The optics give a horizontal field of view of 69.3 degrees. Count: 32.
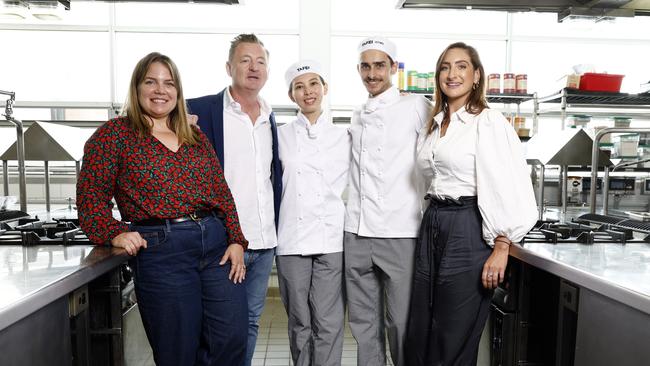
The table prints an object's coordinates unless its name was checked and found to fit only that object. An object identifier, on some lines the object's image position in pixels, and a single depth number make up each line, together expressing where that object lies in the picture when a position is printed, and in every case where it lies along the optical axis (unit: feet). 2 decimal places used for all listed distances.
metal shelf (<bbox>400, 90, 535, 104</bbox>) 11.69
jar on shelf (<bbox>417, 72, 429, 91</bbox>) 11.82
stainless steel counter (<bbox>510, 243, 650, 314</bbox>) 3.36
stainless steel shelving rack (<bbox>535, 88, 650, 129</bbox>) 9.50
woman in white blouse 4.45
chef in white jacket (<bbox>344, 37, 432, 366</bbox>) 5.60
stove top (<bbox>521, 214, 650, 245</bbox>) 5.08
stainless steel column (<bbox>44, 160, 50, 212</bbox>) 8.63
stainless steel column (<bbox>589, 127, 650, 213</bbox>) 6.39
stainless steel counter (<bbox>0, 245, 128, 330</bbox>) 3.08
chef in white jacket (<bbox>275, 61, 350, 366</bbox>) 5.77
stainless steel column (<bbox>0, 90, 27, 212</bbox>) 6.63
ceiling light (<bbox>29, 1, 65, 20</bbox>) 5.63
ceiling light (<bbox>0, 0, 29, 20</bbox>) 5.51
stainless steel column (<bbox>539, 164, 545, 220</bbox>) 7.76
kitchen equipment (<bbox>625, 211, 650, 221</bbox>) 6.74
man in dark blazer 5.52
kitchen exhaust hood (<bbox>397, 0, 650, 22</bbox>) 5.60
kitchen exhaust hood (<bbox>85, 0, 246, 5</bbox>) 5.83
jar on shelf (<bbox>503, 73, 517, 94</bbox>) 11.76
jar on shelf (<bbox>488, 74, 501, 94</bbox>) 11.79
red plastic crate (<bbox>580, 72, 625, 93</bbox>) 9.46
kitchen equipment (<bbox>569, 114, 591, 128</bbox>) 10.75
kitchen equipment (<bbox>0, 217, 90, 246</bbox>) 4.83
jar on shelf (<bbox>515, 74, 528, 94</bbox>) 11.82
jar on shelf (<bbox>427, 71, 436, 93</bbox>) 11.82
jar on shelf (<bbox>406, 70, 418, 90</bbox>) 11.85
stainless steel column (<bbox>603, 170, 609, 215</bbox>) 6.88
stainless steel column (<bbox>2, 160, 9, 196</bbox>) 7.68
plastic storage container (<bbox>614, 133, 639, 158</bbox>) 8.69
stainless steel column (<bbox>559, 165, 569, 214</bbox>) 7.73
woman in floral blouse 4.17
